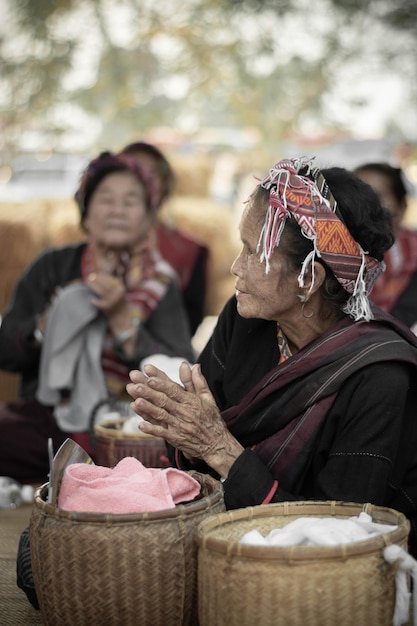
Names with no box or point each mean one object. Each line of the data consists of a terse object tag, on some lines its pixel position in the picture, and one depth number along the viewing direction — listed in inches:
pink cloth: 73.2
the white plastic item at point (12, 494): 137.3
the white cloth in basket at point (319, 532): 67.0
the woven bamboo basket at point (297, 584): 63.9
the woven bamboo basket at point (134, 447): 119.2
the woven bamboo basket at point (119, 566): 69.1
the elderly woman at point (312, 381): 84.1
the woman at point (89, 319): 150.3
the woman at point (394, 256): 185.5
